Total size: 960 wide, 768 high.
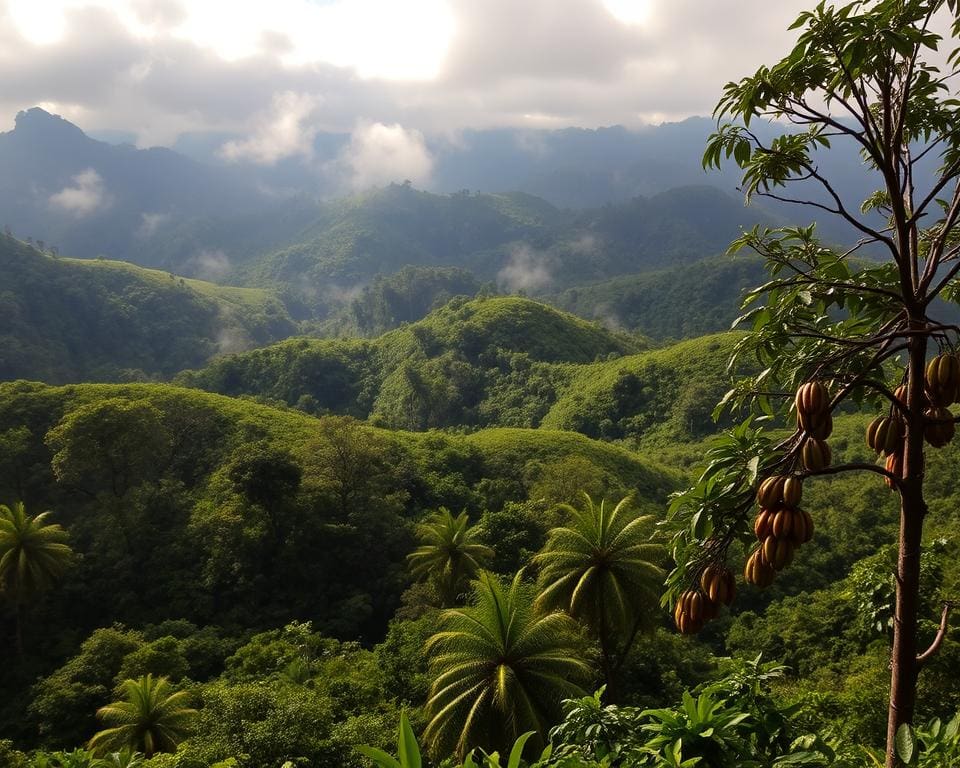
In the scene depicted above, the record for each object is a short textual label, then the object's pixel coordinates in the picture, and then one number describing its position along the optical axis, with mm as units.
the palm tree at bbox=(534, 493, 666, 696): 16469
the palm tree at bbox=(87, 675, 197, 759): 18312
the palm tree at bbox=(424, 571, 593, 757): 13828
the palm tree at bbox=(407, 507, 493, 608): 25859
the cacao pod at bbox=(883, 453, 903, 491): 3451
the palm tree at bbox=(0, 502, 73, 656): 25281
